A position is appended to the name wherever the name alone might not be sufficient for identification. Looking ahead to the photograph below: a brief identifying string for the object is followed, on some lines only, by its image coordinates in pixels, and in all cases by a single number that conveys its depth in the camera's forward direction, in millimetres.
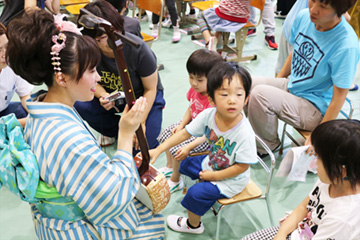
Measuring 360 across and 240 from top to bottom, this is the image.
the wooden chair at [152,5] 3719
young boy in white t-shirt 1754
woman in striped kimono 1363
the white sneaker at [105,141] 2914
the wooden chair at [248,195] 1872
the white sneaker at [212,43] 3667
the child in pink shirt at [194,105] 2107
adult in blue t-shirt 2168
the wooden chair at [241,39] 4044
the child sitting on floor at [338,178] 1264
